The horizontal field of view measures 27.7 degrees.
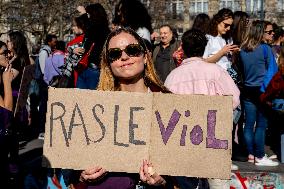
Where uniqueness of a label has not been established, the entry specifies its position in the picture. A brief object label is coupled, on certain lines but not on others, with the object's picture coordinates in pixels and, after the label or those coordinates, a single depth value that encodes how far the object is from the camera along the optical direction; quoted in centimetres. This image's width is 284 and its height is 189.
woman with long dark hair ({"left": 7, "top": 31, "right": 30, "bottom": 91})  771
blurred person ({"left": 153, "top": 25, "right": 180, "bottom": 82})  757
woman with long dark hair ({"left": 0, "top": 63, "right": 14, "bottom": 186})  432
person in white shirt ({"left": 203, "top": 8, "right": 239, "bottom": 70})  646
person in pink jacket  479
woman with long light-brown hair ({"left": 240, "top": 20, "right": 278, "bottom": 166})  634
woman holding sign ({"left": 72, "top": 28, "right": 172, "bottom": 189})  297
